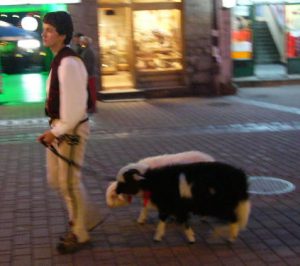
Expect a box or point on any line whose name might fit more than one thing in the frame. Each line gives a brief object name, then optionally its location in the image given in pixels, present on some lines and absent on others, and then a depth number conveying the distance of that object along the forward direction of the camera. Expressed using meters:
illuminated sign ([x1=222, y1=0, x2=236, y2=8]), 15.21
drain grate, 6.49
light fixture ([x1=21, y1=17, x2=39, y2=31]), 17.41
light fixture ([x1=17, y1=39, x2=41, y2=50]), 17.95
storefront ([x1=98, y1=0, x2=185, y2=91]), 14.95
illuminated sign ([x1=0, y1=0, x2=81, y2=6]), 13.95
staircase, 20.81
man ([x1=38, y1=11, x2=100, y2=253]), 4.36
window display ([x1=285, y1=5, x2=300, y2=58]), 18.48
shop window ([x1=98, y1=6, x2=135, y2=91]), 14.92
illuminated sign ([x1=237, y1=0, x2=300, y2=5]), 18.09
